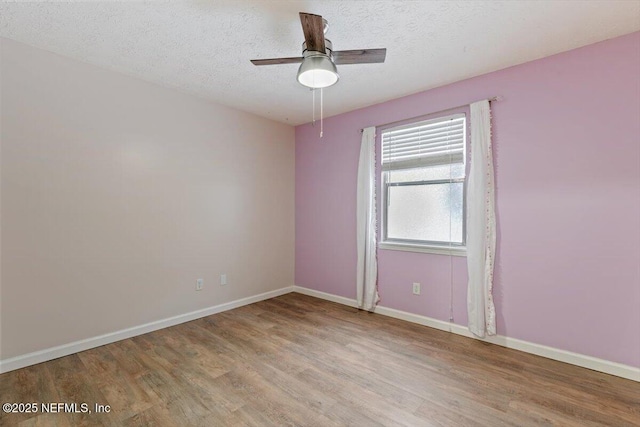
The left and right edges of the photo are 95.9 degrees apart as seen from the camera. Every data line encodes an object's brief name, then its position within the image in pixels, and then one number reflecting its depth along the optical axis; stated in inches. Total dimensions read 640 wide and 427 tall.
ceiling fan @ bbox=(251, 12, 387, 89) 71.9
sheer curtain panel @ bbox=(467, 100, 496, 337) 110.0
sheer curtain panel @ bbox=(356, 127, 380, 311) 143.4
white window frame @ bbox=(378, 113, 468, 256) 119.6
